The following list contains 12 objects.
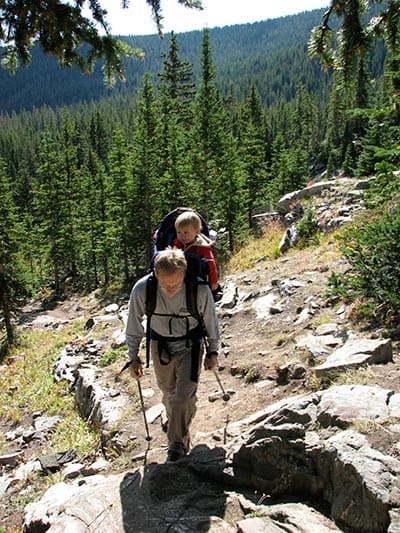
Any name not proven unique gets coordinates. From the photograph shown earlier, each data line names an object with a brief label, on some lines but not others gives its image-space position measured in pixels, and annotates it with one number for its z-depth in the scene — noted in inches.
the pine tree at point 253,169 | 1305.4
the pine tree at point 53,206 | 1427.2
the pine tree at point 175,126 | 1033.5
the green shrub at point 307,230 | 522.9
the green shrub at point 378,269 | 227.0
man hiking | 164.9
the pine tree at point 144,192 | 1058.7
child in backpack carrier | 208.5
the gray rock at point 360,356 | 192.4
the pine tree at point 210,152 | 1075.9
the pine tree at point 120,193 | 1149.2
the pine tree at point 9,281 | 797.9
